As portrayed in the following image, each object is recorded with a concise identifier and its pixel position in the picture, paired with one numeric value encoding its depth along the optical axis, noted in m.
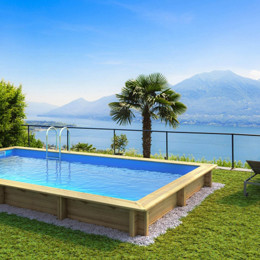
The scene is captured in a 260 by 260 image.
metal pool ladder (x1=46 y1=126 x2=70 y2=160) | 7.85
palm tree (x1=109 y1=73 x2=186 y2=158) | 9.73
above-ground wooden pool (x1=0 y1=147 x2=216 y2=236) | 3.66
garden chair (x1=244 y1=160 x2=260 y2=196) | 5.19
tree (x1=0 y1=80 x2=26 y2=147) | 8.81
